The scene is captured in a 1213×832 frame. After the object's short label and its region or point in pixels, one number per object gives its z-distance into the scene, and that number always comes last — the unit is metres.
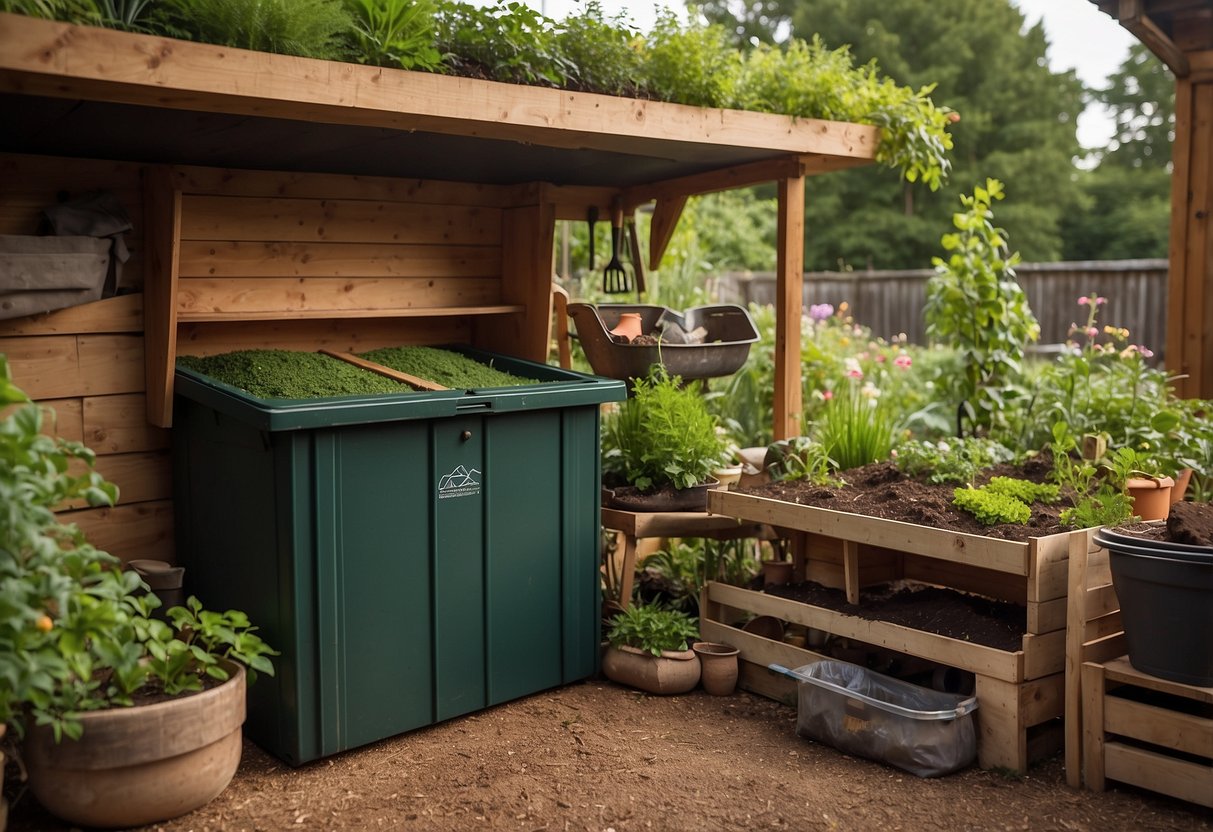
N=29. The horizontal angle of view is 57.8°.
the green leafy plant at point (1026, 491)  3.86
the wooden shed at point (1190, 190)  5.45
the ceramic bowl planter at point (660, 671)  4.06
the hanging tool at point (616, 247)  5.01
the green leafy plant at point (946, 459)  4.15
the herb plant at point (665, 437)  4.32
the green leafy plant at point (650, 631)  4.13
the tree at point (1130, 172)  21.70
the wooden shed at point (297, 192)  3.06
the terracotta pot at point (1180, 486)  4.39
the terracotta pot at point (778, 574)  4.30
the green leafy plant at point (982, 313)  5.54
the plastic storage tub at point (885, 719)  3.36
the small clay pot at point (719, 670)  4.09
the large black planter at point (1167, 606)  2.97
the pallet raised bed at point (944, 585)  3.36
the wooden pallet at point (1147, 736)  3.05
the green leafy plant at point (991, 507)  3.59
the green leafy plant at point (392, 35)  3.28
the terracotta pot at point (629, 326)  4.67
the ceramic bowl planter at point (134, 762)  2.83
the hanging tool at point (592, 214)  5.11
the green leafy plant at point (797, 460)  4.37
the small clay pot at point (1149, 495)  3.97
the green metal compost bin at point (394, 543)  3.35
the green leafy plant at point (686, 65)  3.94
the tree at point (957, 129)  21.48
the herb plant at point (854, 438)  4.59
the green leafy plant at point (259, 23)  2.99
